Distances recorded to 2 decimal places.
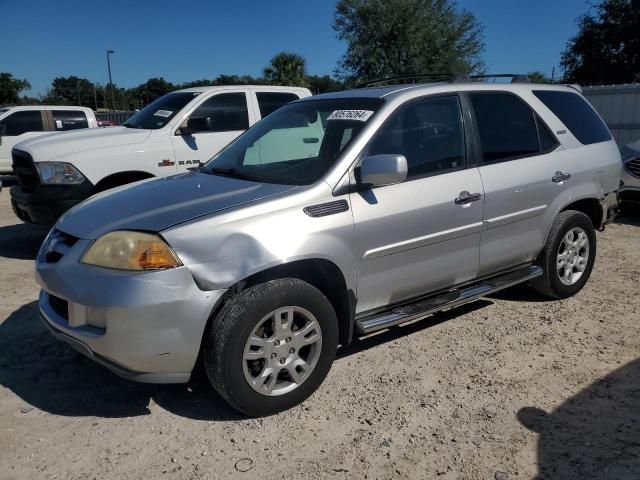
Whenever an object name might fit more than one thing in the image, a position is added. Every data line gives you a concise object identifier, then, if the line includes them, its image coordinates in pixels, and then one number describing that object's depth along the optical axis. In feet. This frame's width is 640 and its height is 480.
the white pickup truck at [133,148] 19.38
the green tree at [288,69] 150.20
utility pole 87.96
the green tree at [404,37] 91.56
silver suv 9.00
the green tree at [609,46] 92.17
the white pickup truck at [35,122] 41.42
